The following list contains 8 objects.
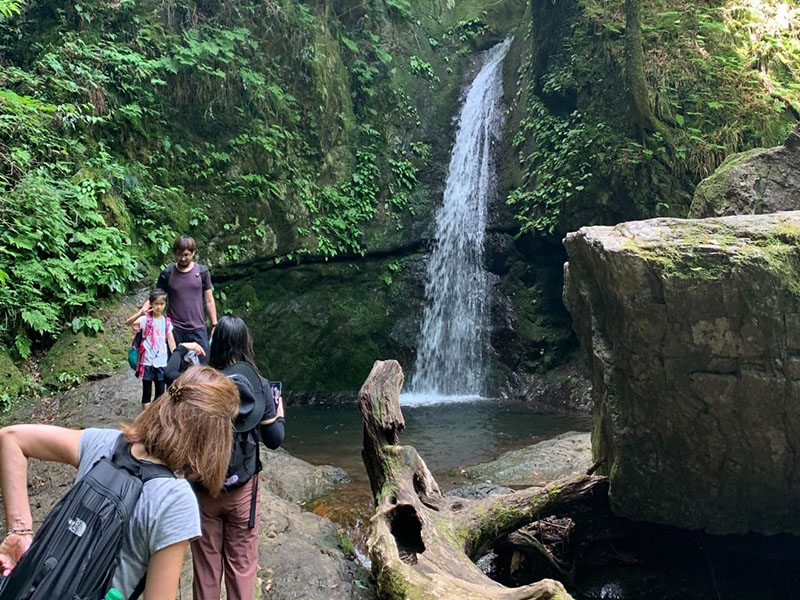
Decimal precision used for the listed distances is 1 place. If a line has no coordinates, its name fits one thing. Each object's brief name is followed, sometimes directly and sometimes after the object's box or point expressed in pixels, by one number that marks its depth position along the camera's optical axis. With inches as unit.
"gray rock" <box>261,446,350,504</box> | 217.9
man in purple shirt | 199.0
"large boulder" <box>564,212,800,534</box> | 137.8
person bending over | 57.6
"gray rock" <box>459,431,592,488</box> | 238.1
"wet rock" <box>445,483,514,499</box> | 219.3
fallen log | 132.1
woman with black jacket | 105.4
